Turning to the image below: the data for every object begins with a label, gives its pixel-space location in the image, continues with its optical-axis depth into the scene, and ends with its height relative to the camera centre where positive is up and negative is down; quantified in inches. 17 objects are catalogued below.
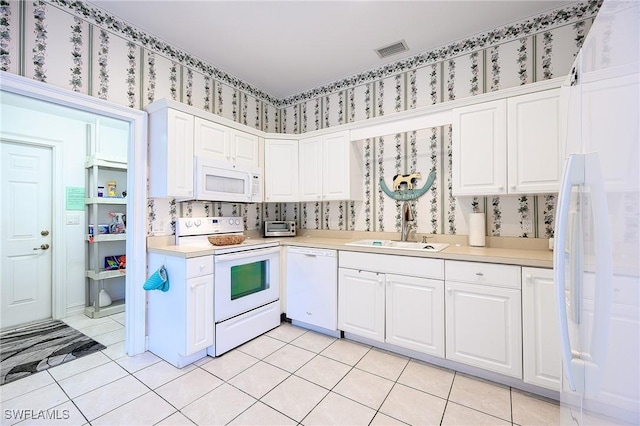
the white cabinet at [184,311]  84.9 -30.6
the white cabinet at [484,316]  73.6 -28.4
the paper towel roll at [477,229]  94.9 -5.4
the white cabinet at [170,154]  94.5 +21.0
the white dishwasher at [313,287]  105.0 -28.5
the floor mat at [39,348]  86.0 -46.9
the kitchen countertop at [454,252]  73.0 -11.7
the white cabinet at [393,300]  84.7 -28.5
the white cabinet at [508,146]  79.3 +20.4
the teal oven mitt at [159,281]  86.8 -20.7
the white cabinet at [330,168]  119.4 +20.1
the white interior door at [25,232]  118.6 -7.6
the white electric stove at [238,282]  93.5 -24.9
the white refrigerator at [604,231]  20.7 -1.7
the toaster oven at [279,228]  135.5 -7.2
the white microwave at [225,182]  101.8 +12.8
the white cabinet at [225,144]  104.0 +28.4
